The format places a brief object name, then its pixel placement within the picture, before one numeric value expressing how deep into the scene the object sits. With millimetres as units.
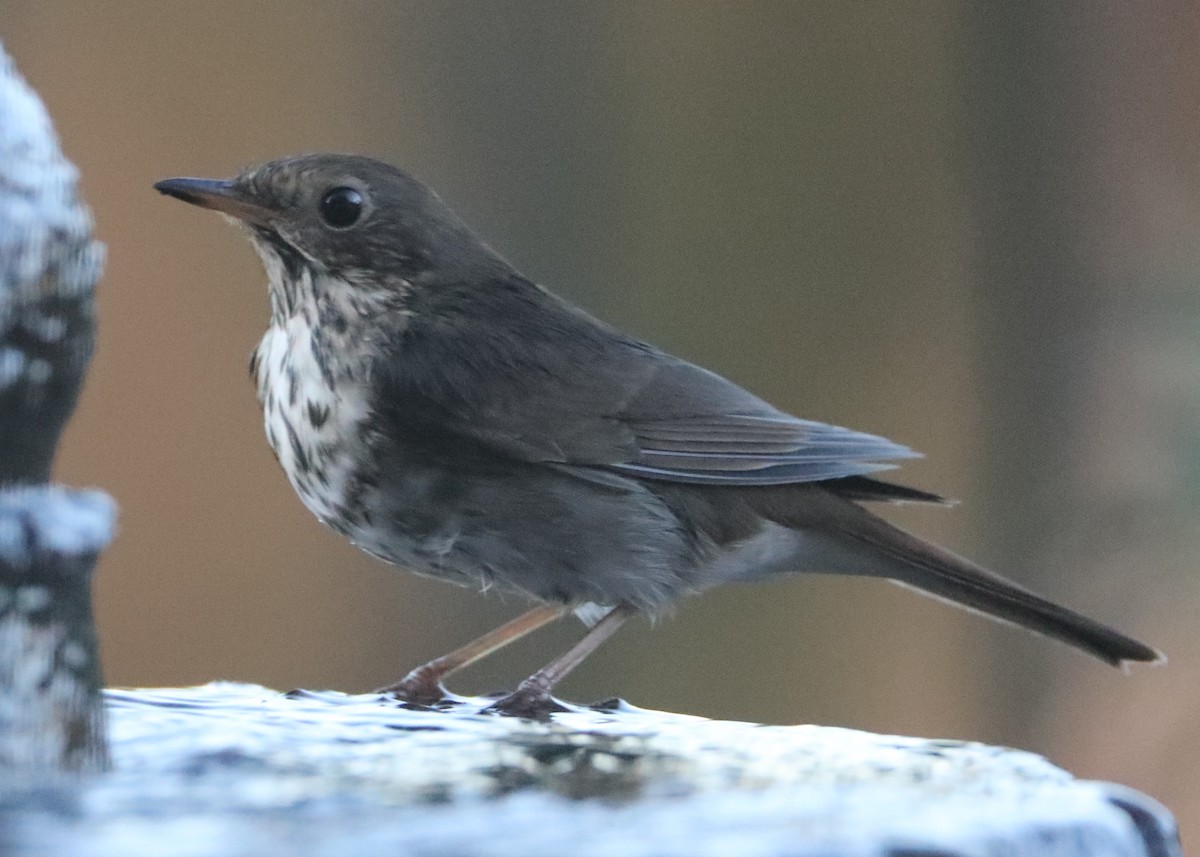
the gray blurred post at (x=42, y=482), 3143
